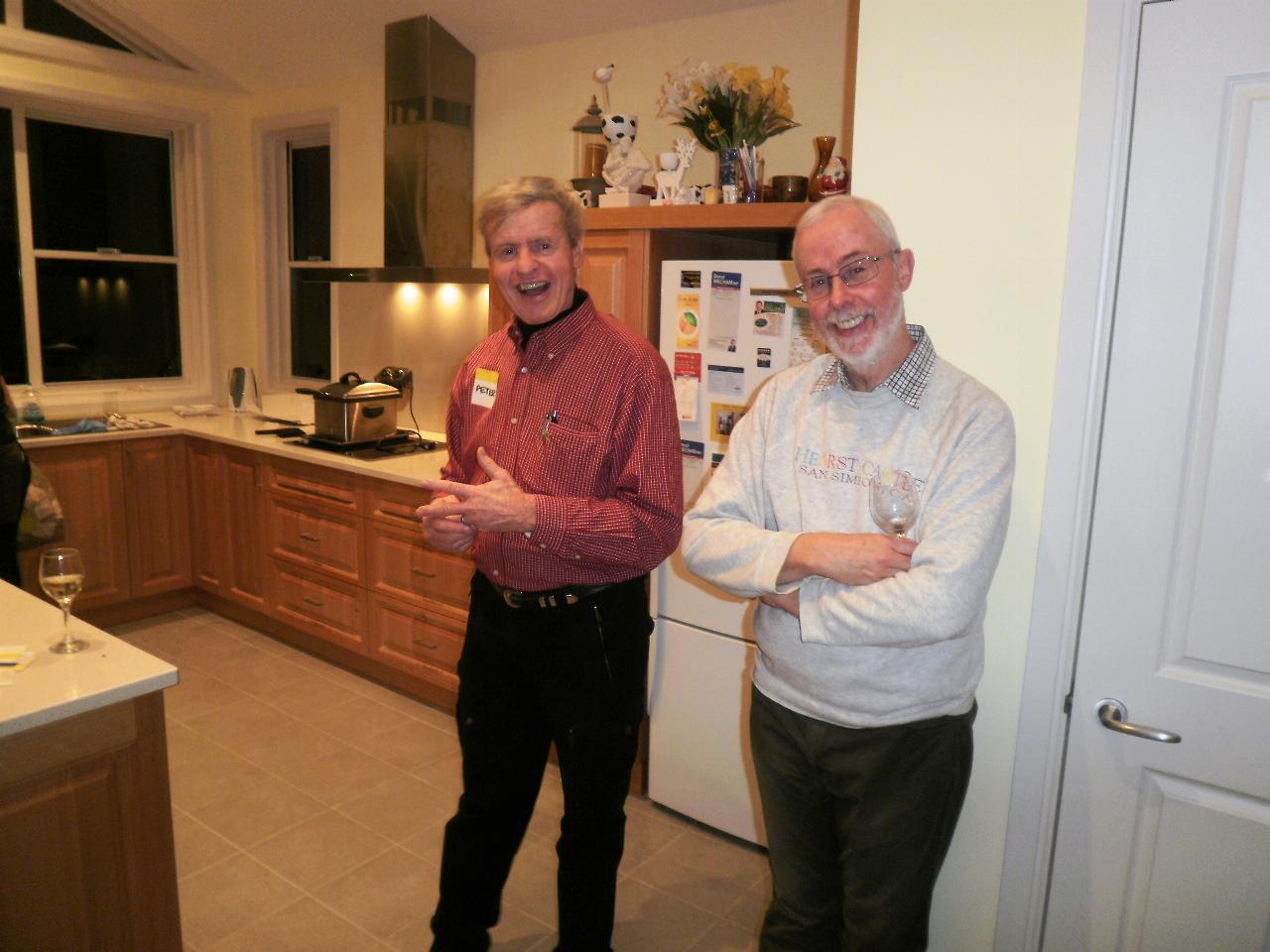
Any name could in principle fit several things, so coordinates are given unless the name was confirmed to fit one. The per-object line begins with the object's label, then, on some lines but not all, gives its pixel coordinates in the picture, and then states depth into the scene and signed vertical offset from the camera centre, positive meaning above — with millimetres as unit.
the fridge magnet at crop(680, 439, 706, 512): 2594 -368
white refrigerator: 2436 -726
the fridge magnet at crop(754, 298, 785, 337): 2404 +54
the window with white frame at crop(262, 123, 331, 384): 4754 +402
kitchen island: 1495 -841
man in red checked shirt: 1730 -387
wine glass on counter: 1687 -486
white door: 1346 -273
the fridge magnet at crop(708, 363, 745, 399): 2492 -119
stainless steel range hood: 3719 +721
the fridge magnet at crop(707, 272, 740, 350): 2463 +76
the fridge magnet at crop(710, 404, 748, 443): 2514 -226
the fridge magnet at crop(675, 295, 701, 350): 2531 +37
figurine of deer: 2654 +477
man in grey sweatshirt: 1271 -333
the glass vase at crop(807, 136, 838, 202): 2373 +475
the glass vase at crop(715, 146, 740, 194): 2486 +470
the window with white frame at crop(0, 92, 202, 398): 4281 +333
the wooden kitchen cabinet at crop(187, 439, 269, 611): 4051 -931
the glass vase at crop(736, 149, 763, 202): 2477 +437
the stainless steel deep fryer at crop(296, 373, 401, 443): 3760 -355
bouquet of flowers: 2443 +634
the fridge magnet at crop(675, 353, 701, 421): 2559 -134
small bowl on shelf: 2408 +400
